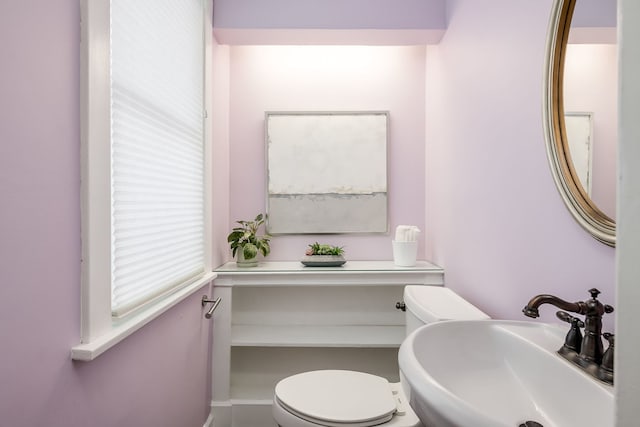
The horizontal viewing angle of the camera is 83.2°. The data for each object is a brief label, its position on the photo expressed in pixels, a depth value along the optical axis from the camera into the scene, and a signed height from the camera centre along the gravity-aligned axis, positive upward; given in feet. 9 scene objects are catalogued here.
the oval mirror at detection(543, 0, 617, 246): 2.70 +0.86
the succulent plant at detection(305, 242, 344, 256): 6.85 -0.79
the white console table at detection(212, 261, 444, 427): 6.36 -2.32
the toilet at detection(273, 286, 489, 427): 4.04 -2.29
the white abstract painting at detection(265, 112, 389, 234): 7.49 +0.89
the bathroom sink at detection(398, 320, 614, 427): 2.18 -1.25
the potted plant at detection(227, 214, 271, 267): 6.62 -0.67
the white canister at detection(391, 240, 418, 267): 6.59 -0.80
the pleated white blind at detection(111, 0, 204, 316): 3.39 +0.69
